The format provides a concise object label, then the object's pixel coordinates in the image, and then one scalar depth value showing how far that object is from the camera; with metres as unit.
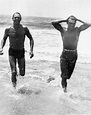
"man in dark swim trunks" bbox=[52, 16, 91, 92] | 5.82
